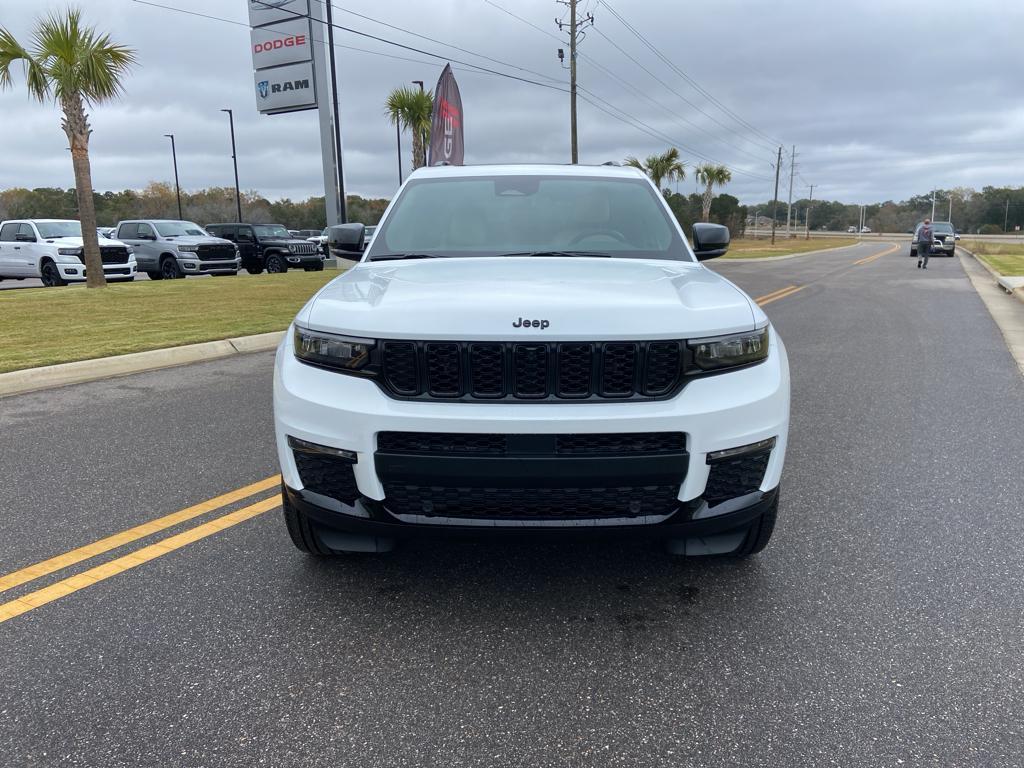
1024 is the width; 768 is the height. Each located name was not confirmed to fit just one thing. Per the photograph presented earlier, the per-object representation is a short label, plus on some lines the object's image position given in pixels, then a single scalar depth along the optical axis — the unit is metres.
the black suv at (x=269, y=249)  24.95
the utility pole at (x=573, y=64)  32.31
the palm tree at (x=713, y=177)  59.22
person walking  27.53
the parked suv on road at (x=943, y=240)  38.06
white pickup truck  19.48
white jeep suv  2.53
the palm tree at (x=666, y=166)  56.62
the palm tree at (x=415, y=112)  31.48
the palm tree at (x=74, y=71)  15.77
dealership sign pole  25.58
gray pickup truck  22.17
